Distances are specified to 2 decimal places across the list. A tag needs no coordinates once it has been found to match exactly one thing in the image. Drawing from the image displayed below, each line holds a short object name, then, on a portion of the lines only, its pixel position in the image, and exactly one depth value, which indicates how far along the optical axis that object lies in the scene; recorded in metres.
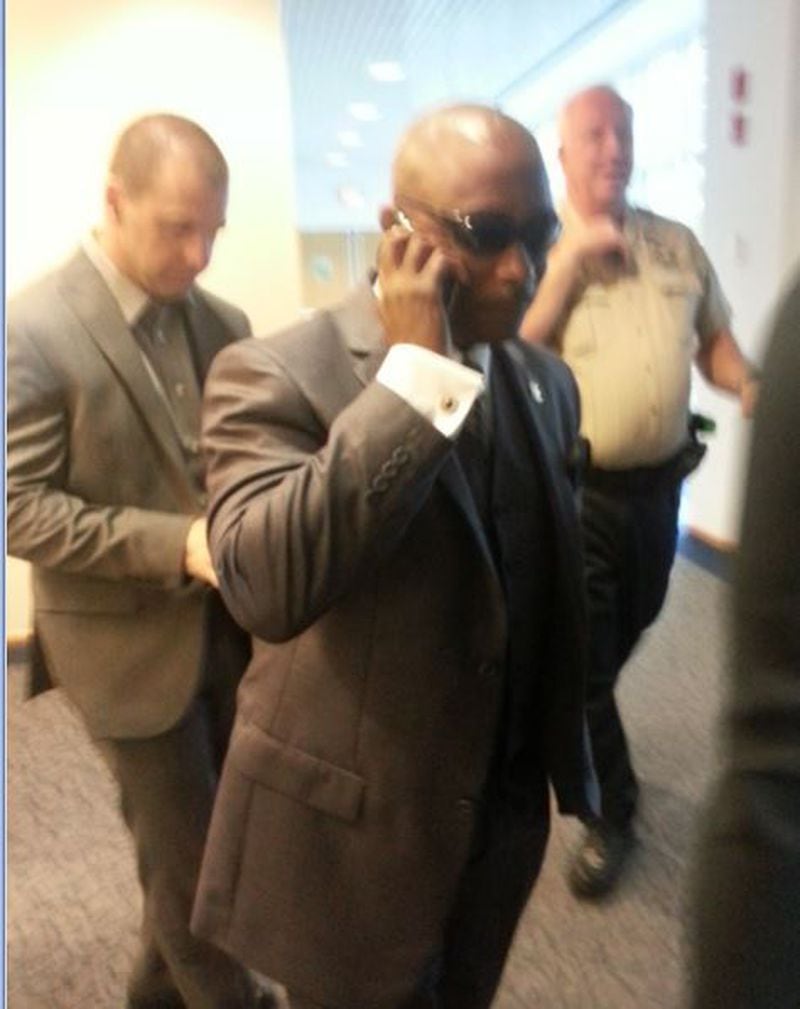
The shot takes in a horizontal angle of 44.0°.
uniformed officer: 1.69
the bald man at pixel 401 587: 0.76
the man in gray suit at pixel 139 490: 1.12
